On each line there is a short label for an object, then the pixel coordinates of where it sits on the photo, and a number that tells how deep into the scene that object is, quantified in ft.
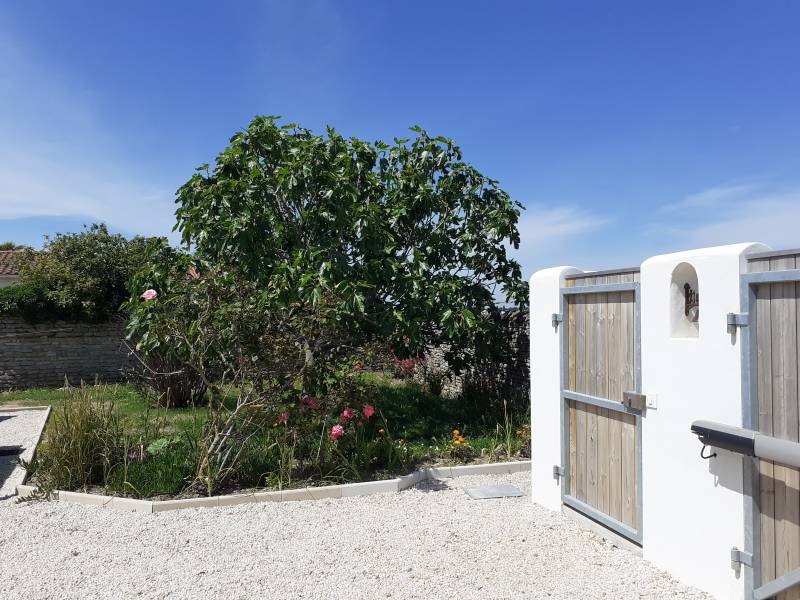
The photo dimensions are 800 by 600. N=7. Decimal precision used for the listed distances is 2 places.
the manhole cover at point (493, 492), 18.08
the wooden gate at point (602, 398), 13.67
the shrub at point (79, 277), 46.34
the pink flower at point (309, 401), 20.03
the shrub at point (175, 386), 34.88
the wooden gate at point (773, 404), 9.55
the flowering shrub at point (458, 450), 21.68
